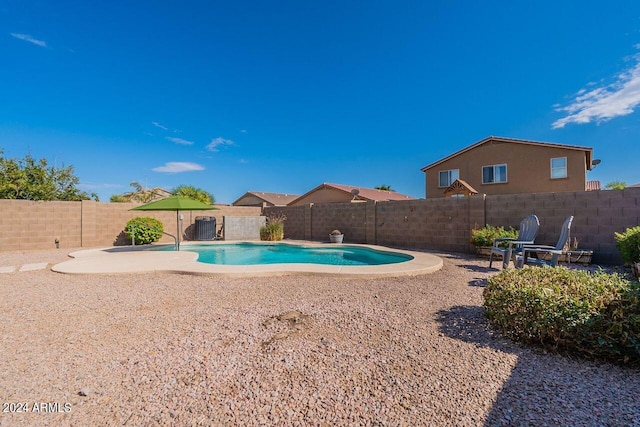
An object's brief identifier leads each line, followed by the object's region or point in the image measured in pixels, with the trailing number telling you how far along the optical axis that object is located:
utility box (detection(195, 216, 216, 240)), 14.11
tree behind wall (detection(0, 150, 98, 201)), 13.89
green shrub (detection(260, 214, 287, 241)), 13.30
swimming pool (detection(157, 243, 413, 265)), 8.86
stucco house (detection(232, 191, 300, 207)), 33.21
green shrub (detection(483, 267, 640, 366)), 2.39
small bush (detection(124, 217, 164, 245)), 11.75
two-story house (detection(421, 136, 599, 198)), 15.44
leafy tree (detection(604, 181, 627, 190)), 27.75
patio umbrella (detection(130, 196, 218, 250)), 9.14
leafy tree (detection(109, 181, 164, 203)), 27.84
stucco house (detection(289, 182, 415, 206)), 23.70
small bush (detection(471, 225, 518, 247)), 7.75
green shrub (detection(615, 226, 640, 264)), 5.48
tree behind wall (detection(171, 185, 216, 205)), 32.22
